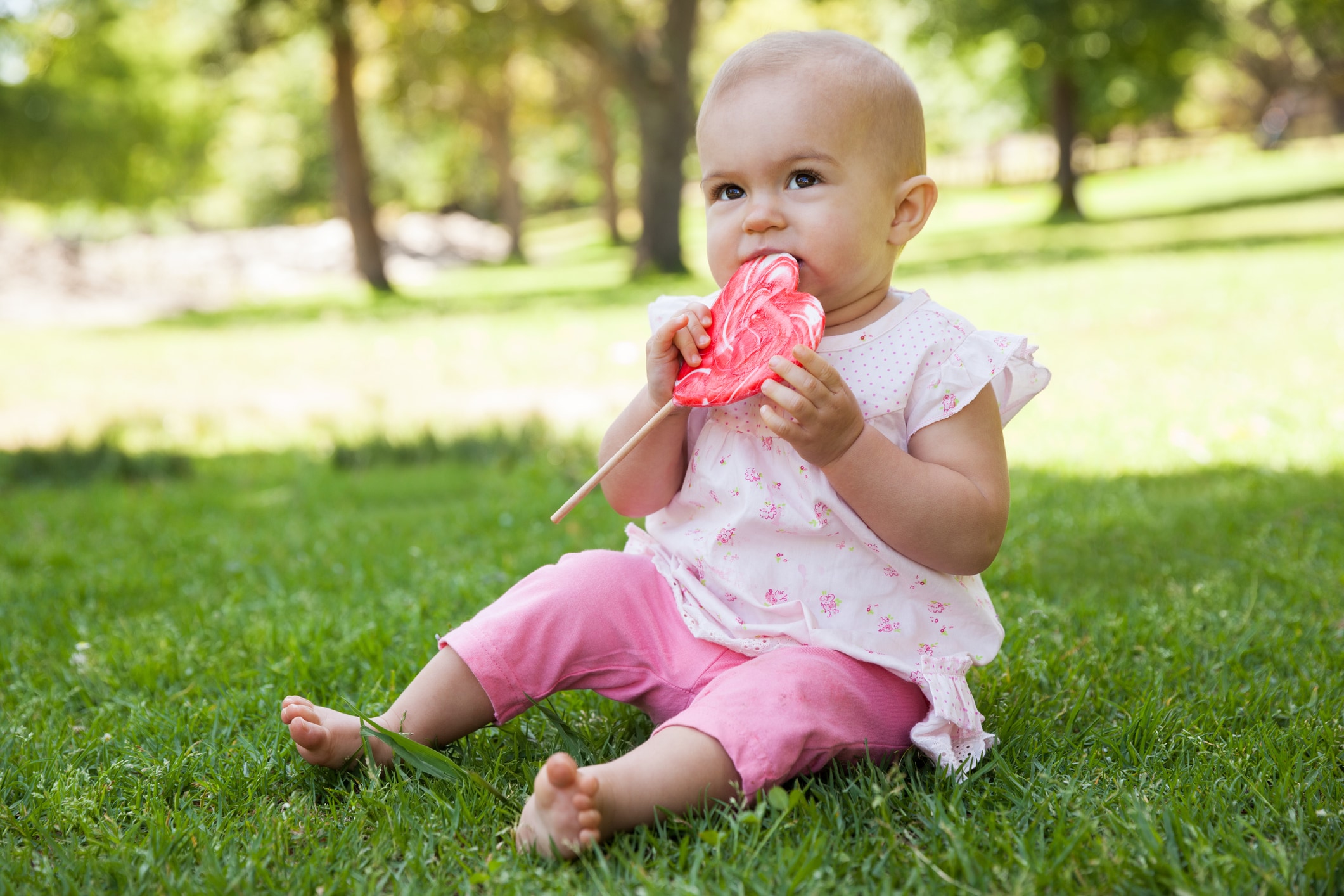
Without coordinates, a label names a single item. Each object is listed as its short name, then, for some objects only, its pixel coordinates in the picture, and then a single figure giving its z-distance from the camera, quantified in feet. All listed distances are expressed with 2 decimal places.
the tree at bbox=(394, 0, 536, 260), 57.57
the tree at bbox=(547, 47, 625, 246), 94.68
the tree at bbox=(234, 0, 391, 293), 55.36
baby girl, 6.22
